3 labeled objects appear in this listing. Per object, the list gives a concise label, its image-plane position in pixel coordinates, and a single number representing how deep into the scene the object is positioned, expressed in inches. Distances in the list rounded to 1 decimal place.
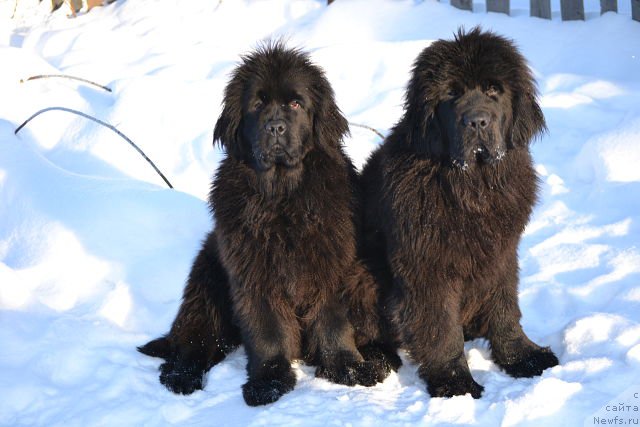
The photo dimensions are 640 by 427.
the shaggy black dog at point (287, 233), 152.1
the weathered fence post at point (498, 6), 334.3
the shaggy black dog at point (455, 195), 139.5
